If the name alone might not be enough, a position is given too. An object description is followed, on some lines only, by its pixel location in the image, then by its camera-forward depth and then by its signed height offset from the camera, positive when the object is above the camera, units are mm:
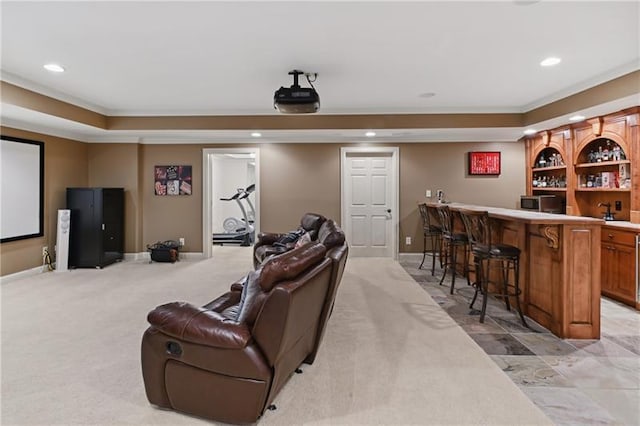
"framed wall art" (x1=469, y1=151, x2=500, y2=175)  6617 +915
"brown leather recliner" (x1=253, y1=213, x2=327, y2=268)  4668 -440
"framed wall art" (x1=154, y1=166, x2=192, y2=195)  6789 +595
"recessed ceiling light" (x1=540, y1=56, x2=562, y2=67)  3396 +1489
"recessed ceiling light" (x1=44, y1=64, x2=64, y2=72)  3607 +1501
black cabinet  5863 -278
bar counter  3033 -541
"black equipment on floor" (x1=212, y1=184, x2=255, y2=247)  8680 -511
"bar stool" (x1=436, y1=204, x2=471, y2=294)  4551 -346
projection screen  4879 +321
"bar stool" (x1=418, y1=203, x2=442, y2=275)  5594 -264
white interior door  6840 +238
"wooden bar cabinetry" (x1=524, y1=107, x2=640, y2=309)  4035 +454
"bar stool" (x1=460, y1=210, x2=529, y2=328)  3439 -411
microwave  5512 +118
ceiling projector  3686 +1188
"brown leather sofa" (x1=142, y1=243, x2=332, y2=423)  1828 -733
